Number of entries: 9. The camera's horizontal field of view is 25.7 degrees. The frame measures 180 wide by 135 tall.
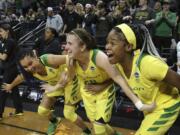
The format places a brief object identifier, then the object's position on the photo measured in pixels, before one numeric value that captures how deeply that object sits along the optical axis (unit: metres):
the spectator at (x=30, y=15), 13.74
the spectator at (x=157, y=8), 9.26
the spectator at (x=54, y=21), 11.05
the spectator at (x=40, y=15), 13.42
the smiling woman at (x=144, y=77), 3.58
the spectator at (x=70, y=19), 10.91
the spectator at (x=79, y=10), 11.09
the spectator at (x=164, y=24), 8.43
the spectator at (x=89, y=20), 10.40
